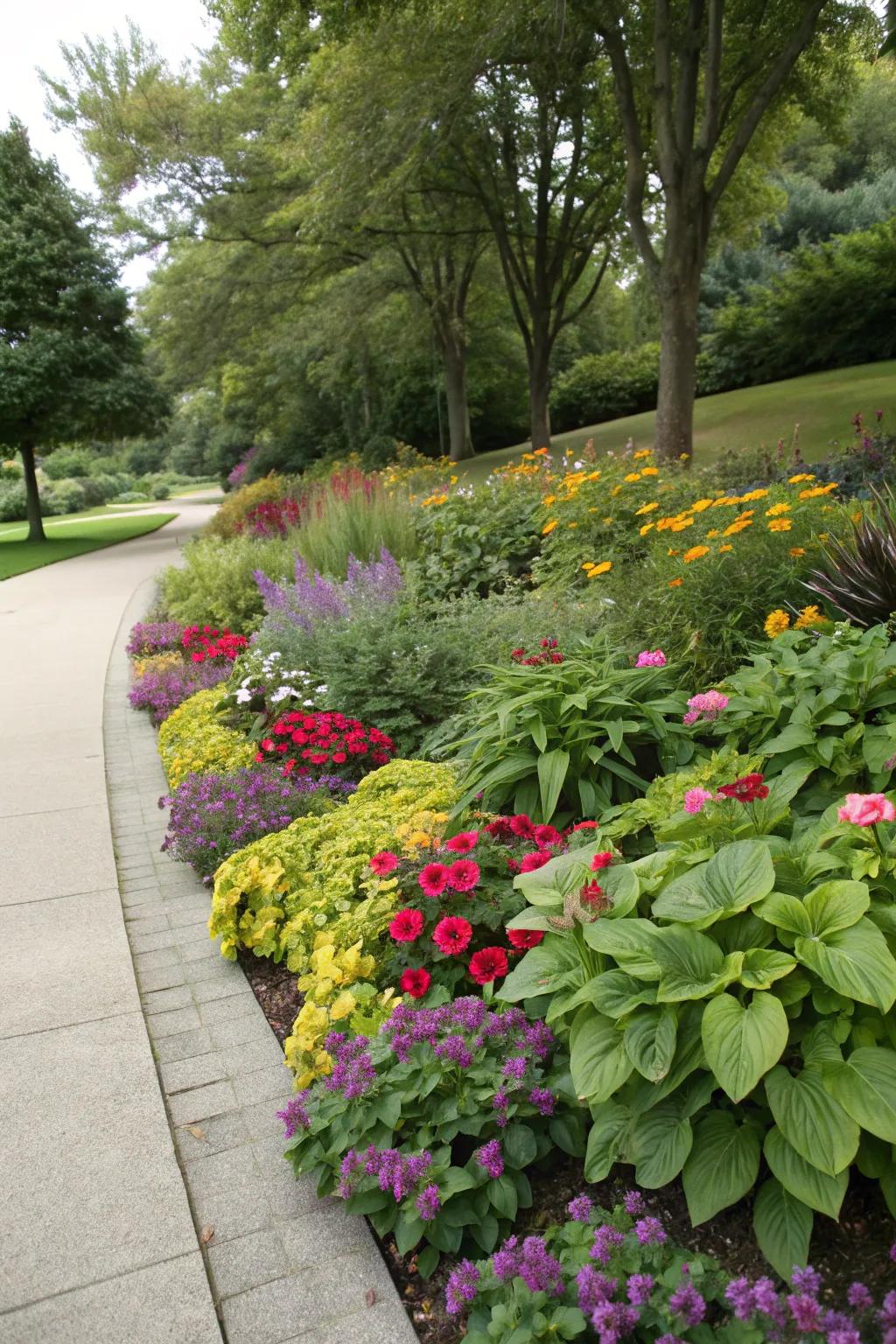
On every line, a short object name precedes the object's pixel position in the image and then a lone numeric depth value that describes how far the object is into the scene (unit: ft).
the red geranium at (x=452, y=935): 7.55
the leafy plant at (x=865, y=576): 12.09
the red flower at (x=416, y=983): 7.40
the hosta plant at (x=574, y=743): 9.99
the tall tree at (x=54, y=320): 62.13
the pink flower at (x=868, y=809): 5.54
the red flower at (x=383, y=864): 8.67
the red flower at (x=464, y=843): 8.50
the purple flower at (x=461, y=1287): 5.36
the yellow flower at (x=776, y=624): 12.18
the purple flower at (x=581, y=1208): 5.65
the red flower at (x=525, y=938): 7.39
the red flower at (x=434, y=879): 7.99
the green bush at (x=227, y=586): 26.66
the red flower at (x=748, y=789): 6.95
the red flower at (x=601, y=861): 7.06
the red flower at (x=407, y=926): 7.75
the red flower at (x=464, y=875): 8.06
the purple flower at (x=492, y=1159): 5.99
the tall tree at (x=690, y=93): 31.96
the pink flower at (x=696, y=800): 7.38
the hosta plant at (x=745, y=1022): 5.24
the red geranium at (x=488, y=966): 7.30
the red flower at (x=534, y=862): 7.97
